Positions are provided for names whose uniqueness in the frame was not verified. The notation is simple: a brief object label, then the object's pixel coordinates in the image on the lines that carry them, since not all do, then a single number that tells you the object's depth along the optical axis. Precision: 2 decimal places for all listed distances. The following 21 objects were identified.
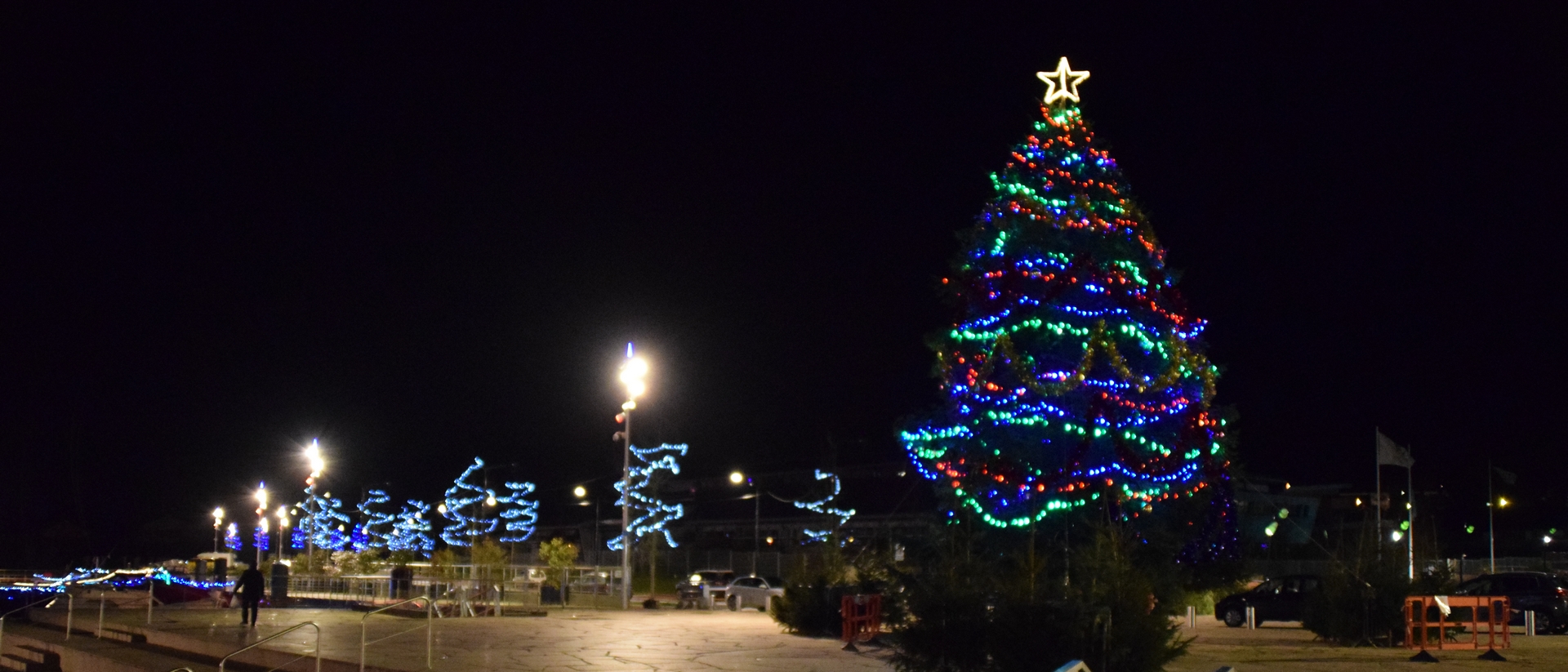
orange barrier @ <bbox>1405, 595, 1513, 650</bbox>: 19.53
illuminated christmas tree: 24.28
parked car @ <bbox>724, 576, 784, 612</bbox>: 36.69
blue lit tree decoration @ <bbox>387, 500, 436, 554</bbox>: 62.70
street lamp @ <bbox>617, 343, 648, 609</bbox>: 33.38
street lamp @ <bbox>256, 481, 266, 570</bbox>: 64.29
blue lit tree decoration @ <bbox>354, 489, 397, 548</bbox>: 67.38
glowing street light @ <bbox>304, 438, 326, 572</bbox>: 46.53
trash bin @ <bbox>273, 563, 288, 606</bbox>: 38.53
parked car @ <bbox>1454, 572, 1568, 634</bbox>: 26.17
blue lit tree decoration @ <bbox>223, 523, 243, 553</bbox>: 92.94
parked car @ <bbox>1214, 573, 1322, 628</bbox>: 27.70
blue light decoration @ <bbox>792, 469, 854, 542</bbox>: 44.31
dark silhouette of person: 24.56
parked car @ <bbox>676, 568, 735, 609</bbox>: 38.50
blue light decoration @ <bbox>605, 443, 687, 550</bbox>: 46.41
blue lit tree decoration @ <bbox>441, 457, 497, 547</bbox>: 55.69
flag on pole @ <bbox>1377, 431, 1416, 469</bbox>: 33.28
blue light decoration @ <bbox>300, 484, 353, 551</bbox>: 71.44
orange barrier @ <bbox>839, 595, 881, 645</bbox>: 20.11
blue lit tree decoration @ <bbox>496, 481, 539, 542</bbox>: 52.69
